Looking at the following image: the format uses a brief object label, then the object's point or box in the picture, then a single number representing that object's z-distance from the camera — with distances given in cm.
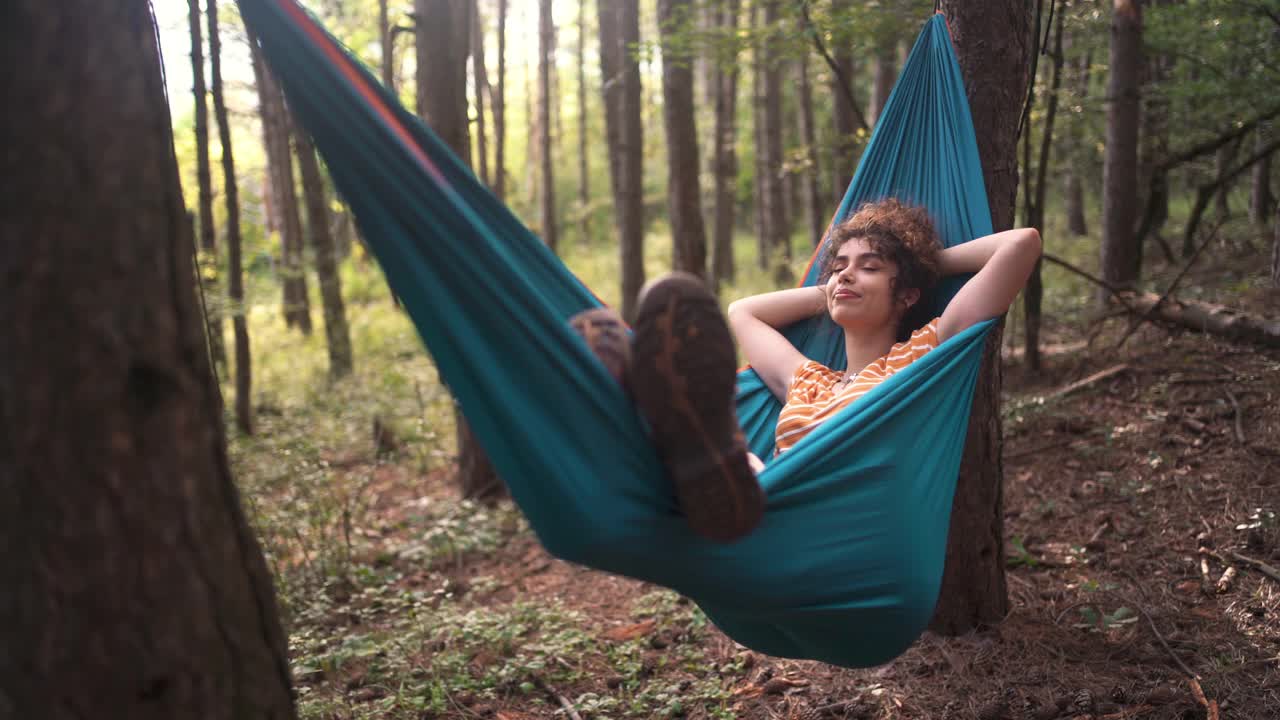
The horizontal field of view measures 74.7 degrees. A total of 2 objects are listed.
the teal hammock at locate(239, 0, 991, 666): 130
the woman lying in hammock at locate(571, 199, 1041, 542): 121
